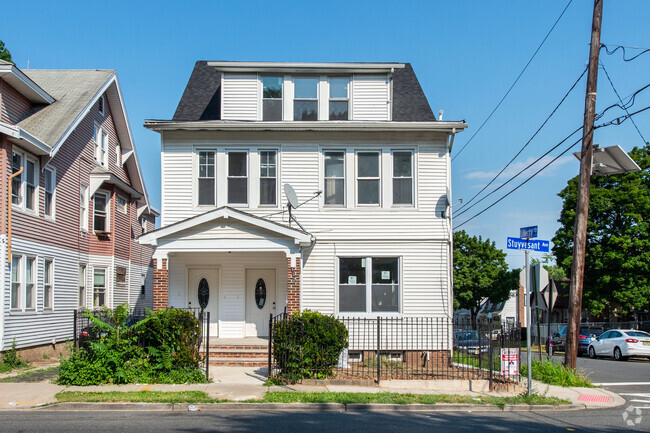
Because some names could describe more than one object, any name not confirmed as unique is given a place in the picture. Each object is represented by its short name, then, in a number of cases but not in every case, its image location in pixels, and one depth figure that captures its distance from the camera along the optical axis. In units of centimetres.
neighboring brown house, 1708
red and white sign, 1337
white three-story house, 1766
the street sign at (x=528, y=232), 1219
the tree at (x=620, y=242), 3403
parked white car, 2646
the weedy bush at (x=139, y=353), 1260
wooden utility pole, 1473
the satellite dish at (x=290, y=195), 1669
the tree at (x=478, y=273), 4834
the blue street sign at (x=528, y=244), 1216
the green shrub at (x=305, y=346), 1288
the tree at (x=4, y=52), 2717
